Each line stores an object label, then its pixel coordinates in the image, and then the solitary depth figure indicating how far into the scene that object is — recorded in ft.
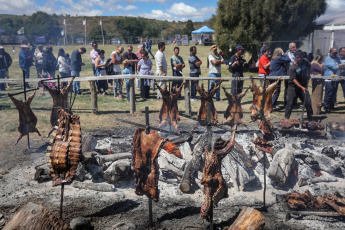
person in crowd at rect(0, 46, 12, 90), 47.50
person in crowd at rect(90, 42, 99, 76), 45.64
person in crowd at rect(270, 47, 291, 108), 34.04
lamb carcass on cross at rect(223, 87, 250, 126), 26.13
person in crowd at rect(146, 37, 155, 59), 73.97
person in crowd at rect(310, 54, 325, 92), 40.45
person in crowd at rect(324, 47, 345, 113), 36.83
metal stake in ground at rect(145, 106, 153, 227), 13.35
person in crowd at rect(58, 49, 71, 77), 46.83
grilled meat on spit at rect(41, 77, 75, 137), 23.13
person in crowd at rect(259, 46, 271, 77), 35.88
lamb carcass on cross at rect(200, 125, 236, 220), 13.01
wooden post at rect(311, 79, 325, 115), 34.50
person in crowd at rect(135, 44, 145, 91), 42.06
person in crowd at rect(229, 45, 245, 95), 36.24
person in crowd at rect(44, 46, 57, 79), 51.01
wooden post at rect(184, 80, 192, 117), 33.87
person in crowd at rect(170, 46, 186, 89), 39.03
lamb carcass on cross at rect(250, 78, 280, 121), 24.01
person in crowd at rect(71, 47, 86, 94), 45.16
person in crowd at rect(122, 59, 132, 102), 40.63
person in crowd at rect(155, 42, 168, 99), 38.69
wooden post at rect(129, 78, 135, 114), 34.60
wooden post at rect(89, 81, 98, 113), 34.91
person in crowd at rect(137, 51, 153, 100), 39.83
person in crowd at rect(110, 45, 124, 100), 41.57
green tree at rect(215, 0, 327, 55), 60.95
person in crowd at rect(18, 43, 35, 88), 49.16
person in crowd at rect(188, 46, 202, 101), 38.58
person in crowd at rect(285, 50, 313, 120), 30.04
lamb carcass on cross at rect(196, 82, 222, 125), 23.80
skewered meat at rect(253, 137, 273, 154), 18.20
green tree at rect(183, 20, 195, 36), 173.27
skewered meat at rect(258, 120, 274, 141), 18.24
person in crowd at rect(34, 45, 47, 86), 51.19
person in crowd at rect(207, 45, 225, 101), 37.76
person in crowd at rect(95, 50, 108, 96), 42.83
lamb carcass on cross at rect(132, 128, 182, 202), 14.29
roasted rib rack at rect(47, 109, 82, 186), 13.76
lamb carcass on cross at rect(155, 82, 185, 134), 26.17
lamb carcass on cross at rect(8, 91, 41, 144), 23.03
